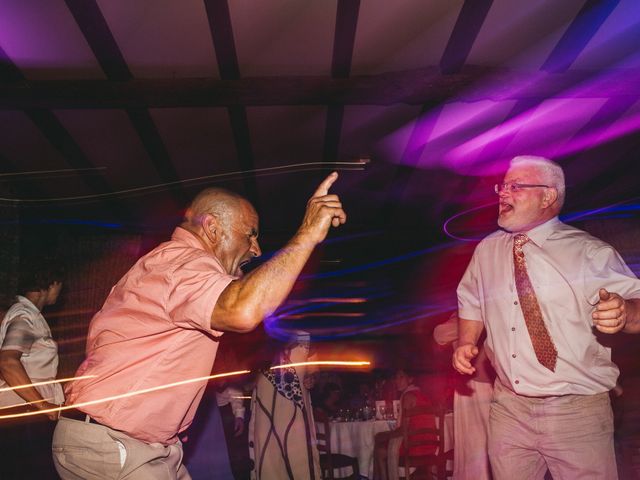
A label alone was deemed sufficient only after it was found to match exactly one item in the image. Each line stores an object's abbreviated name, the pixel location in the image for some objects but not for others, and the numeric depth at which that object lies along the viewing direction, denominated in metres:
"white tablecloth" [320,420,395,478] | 6.14
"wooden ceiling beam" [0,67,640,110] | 4.45
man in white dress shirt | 2.63
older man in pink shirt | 2.04
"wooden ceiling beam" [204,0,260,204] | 3.89
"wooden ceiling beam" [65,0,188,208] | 3.81
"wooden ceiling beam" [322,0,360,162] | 3.92
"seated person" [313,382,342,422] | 5.96
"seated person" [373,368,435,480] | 5.62
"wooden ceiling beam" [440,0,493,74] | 3.98
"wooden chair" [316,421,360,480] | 5.68
